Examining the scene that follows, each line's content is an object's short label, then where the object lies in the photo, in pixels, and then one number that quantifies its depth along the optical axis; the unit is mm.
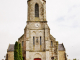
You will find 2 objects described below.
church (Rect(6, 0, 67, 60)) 26150
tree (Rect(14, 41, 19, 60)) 22667
